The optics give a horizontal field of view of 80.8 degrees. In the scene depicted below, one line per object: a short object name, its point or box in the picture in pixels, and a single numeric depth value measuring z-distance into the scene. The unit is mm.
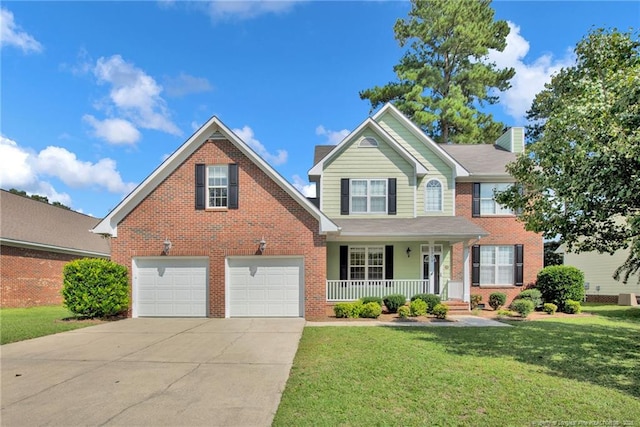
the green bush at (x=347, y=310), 13438
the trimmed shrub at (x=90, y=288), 12281
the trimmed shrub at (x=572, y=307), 15773
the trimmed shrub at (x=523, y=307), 14102
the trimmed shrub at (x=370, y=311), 13445
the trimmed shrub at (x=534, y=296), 16203
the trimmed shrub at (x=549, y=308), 15430
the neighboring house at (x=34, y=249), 17297
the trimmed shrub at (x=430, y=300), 14130
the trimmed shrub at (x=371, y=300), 14245
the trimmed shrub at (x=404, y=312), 13641
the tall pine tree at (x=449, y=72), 27719
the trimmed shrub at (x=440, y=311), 13523
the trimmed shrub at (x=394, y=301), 14508
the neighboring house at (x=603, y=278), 23219
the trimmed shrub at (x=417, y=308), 13719
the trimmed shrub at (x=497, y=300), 16547
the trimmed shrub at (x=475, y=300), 16984
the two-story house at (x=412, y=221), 15586
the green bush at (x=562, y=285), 16312
